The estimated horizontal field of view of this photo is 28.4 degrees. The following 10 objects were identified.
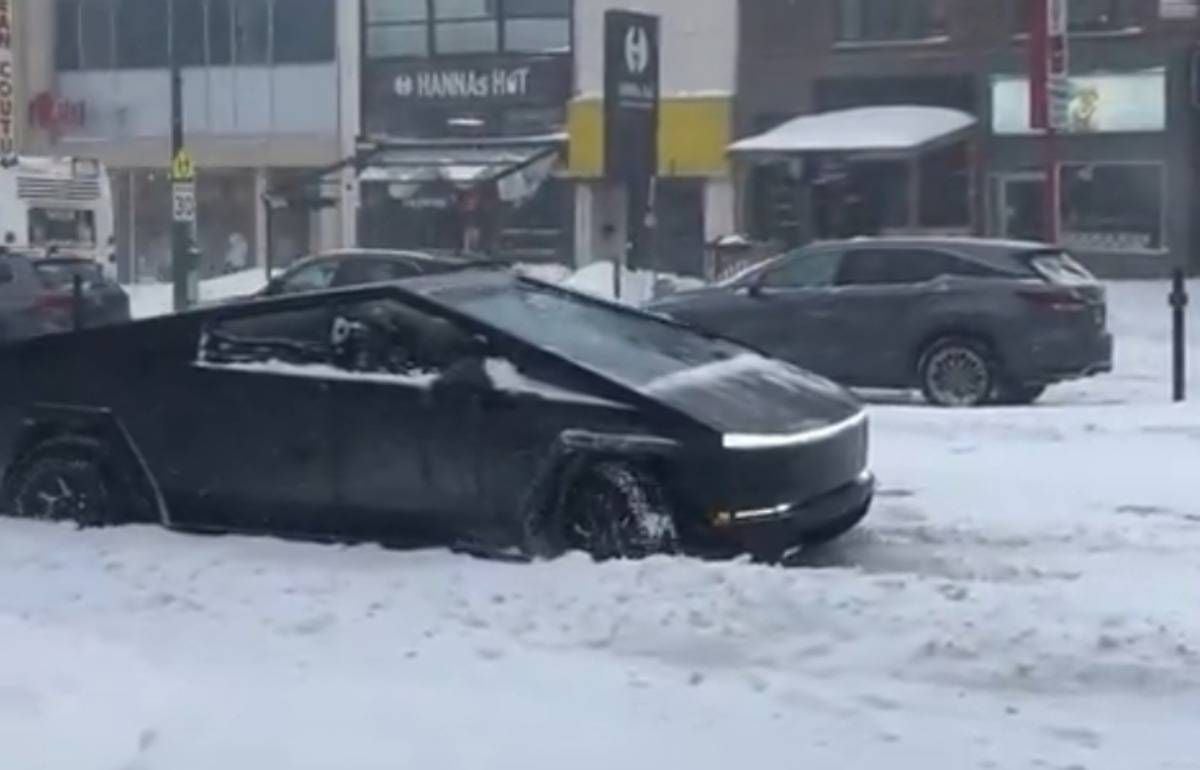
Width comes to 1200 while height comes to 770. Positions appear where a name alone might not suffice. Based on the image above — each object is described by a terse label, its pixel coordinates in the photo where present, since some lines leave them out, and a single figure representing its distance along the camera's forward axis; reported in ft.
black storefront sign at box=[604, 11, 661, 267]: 91.61
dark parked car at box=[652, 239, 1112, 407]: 64.03
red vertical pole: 109.91
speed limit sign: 108.88
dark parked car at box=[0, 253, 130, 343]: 84.02
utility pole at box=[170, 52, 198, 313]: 109.50
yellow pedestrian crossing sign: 109.60
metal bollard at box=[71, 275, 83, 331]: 80.07
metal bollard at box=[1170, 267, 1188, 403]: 60.03
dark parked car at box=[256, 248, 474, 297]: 86.07
